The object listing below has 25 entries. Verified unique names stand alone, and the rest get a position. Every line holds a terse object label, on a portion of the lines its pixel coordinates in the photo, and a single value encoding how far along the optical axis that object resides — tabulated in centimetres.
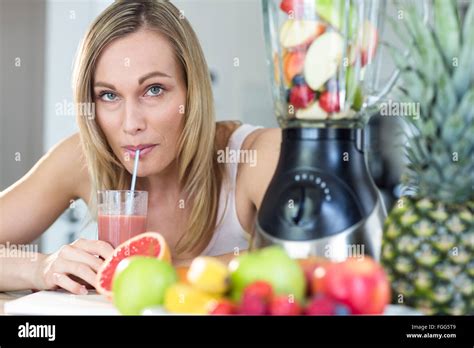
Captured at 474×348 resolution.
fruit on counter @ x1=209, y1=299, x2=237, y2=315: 87
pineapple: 91
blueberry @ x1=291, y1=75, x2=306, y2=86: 97
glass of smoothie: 114
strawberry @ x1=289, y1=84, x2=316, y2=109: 97
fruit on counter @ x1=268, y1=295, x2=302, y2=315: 86
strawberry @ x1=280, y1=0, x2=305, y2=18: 98
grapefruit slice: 105
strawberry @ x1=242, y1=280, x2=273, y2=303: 84
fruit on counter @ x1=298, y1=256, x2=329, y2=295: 89
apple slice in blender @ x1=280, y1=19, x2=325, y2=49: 97
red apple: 84
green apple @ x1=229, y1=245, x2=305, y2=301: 86
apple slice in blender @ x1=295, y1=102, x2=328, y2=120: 97
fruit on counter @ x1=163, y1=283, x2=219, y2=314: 88
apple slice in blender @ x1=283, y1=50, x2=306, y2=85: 97
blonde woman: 114
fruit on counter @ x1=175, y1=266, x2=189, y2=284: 92
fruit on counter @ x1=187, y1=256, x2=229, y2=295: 87
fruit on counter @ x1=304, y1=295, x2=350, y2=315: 85
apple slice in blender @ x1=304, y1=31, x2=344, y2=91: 96
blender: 94
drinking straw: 115
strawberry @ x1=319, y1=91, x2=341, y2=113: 97
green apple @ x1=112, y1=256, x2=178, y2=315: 90
